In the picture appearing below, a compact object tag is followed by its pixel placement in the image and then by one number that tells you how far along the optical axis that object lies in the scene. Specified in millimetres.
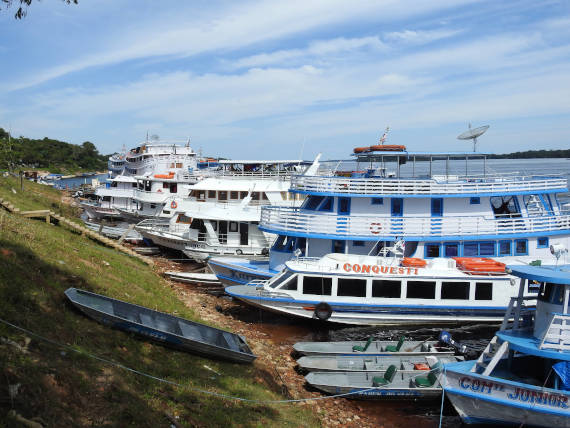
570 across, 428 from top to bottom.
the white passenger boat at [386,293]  19922
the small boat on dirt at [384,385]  14203
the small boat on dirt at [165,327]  11938
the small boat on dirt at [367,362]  15430
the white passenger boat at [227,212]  30938
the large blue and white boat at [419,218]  21938
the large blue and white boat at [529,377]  12141
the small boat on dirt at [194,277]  26953
